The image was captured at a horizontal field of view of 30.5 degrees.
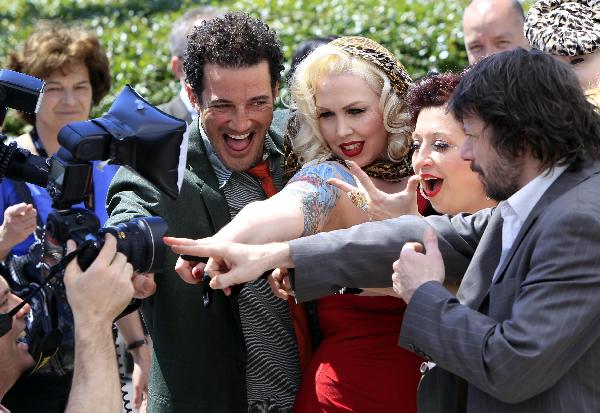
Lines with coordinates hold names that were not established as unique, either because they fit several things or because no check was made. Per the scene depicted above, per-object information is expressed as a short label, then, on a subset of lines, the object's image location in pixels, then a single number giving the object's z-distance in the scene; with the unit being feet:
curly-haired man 12.73
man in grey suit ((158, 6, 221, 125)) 20.49
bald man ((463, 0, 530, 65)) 18.40
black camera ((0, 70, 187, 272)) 9.55
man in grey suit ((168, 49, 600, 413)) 8.70
